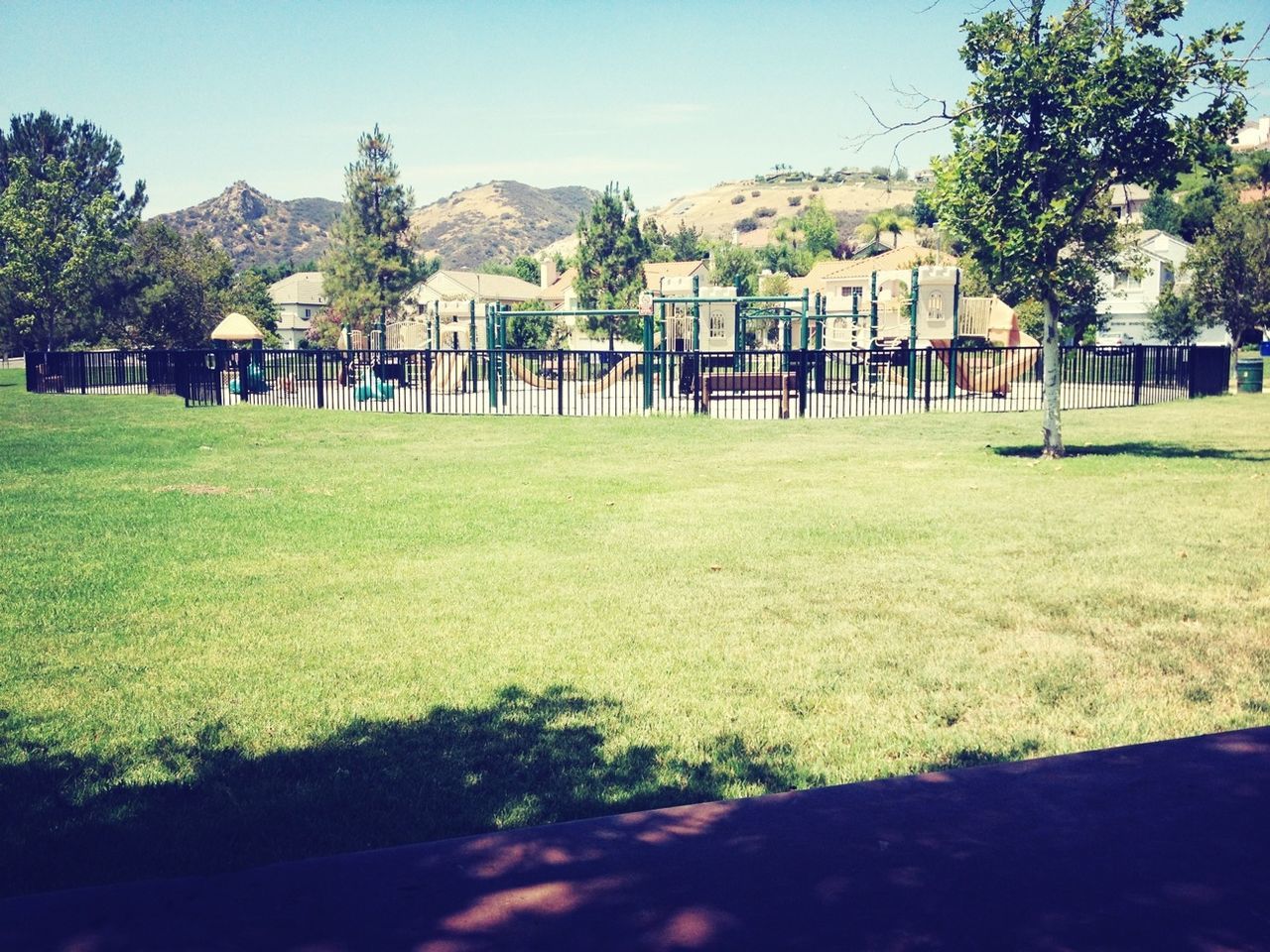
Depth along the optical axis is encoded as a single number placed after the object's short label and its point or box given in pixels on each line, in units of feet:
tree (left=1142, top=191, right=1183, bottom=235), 302.66
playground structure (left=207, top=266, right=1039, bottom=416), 85.05
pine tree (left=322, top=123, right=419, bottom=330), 232.73
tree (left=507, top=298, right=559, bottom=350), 180.75
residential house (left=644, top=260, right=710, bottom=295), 302.45
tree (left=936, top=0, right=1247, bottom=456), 45.68
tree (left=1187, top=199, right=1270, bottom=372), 154.71
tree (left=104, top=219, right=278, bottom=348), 202.90
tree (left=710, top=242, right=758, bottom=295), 297.53
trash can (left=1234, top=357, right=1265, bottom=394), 101.40
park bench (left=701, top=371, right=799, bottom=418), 79.15
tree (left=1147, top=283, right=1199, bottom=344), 182.84
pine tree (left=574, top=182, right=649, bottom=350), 223.10
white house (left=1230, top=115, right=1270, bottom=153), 608.60
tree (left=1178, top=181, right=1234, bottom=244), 279.49
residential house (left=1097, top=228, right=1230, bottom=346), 234.38
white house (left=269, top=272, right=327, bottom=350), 342.64
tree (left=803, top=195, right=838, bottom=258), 392.47
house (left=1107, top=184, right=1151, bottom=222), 322.75
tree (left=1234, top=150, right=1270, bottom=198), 321.52
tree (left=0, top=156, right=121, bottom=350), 180.45
